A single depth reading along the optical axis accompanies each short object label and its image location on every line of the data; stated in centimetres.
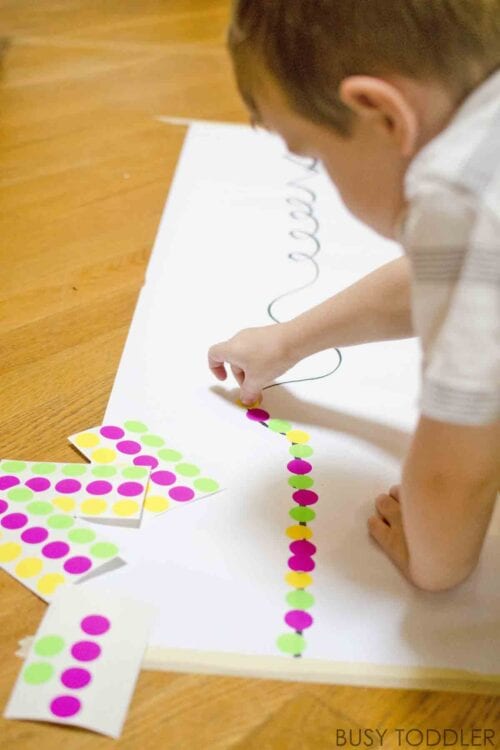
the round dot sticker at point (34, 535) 60
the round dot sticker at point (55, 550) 59
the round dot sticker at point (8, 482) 65
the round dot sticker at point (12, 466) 66
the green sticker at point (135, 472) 66
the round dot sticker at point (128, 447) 69
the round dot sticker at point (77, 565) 58
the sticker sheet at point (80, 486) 63
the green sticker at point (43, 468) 66
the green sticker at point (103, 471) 66
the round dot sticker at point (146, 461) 68
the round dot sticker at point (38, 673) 51
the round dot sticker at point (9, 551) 59
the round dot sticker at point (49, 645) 52
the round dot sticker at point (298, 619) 56
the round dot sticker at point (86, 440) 69
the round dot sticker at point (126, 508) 63
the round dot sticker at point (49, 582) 57
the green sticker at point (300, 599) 58
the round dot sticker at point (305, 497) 67
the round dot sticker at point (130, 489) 65
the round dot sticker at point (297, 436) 73
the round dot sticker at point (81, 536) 60
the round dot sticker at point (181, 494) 65
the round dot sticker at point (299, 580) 59
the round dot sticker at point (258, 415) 75
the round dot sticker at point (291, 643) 54
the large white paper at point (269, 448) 56
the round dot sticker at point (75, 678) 51
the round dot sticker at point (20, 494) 63
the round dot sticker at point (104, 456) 68
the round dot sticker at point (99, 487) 65
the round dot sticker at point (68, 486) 64
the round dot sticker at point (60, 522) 61
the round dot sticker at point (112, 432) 70
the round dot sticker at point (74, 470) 66
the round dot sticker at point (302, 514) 65
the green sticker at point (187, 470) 68
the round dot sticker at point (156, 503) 64
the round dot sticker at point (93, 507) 63
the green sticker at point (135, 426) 72
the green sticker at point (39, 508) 62
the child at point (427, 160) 46
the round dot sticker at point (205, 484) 67
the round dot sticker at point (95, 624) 54
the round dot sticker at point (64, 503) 63
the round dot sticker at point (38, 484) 65
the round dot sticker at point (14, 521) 61
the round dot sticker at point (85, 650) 52
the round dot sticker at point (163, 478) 66
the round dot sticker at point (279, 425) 74
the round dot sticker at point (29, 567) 58
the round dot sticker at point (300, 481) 68
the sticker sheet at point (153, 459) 65
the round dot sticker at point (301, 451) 71
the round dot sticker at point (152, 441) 70
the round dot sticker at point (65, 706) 49
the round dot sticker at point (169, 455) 69
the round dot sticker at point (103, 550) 60
